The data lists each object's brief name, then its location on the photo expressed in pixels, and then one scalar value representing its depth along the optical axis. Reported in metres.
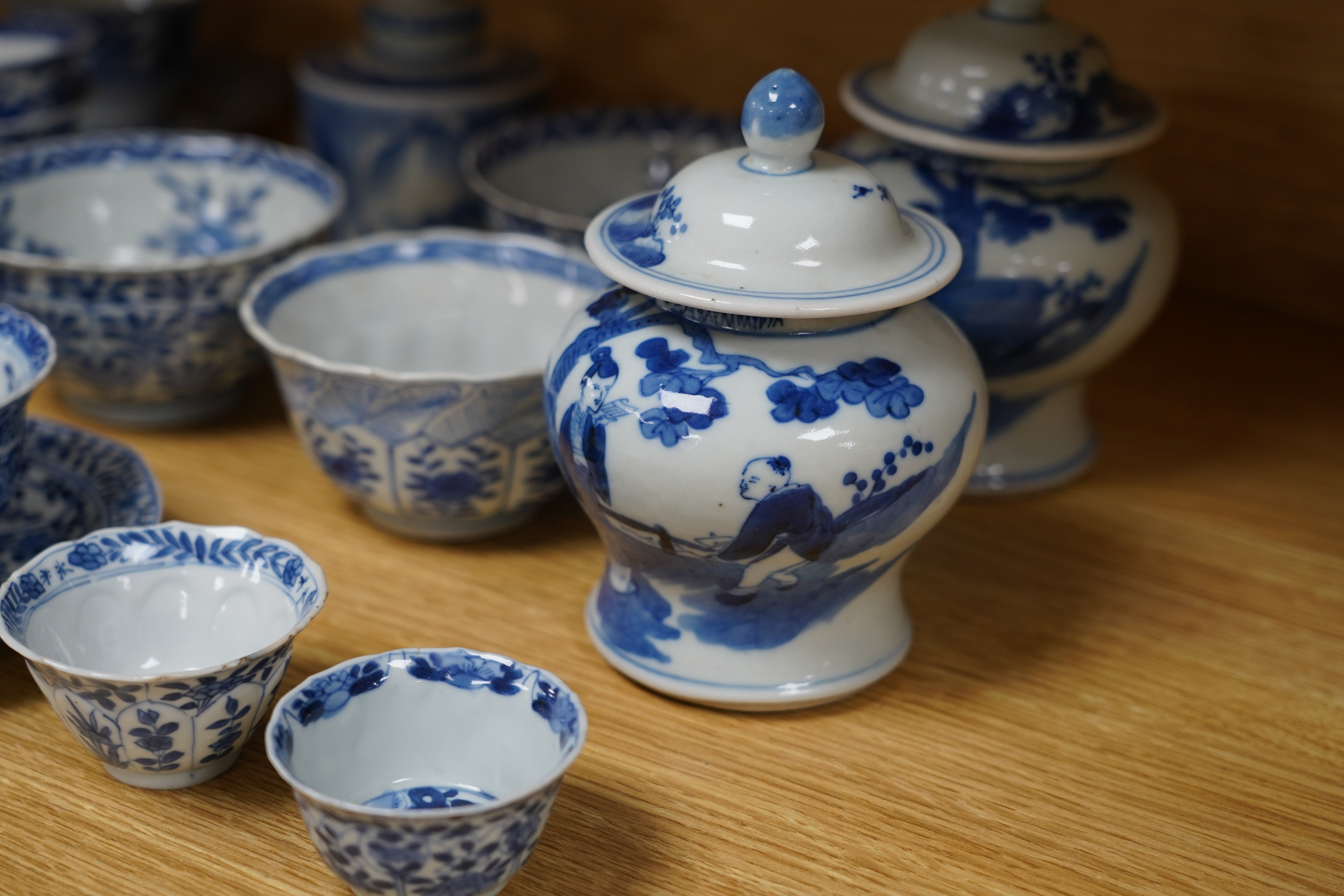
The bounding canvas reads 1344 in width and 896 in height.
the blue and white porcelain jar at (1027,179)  0.72
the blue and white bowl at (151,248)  0.74
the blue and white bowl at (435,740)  0.62
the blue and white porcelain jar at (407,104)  0.86
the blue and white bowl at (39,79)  0.83
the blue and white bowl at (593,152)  0.84
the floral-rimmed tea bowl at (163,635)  0.64
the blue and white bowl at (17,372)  0.67
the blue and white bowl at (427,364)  0.71
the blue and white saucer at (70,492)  0.71
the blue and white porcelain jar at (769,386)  0.65
